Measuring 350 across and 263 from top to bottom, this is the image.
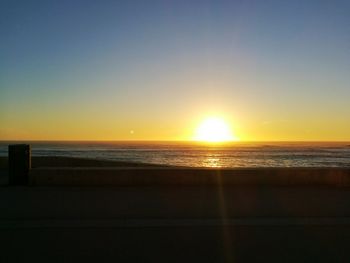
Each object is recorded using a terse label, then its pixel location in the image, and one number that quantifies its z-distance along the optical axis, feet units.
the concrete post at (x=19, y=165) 39.47
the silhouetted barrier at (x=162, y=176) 40.11
